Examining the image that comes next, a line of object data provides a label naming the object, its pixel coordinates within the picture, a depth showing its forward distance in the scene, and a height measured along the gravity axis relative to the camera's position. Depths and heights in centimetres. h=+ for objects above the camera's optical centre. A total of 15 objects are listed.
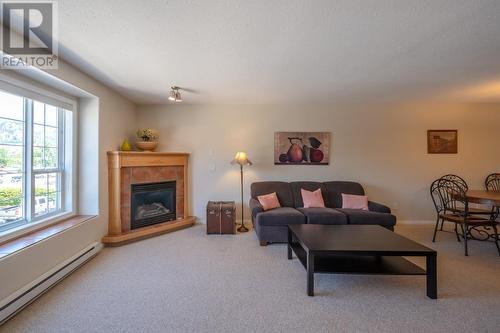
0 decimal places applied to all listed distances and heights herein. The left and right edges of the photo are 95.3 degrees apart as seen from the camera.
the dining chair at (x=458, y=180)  417 -26
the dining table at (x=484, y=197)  275 -39
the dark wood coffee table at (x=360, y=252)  200 -76
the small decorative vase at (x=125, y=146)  358 +32
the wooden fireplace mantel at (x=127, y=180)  332 -22
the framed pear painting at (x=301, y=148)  434 +35
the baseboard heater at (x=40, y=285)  172 -105
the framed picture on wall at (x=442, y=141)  428 +47
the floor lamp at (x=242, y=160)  392 +11
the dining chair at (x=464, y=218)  302 -72
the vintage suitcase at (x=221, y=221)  371 -89
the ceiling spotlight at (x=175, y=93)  338 +110
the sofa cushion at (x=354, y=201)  372 -58
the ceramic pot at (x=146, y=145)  384 +36
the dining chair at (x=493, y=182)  419 -29
